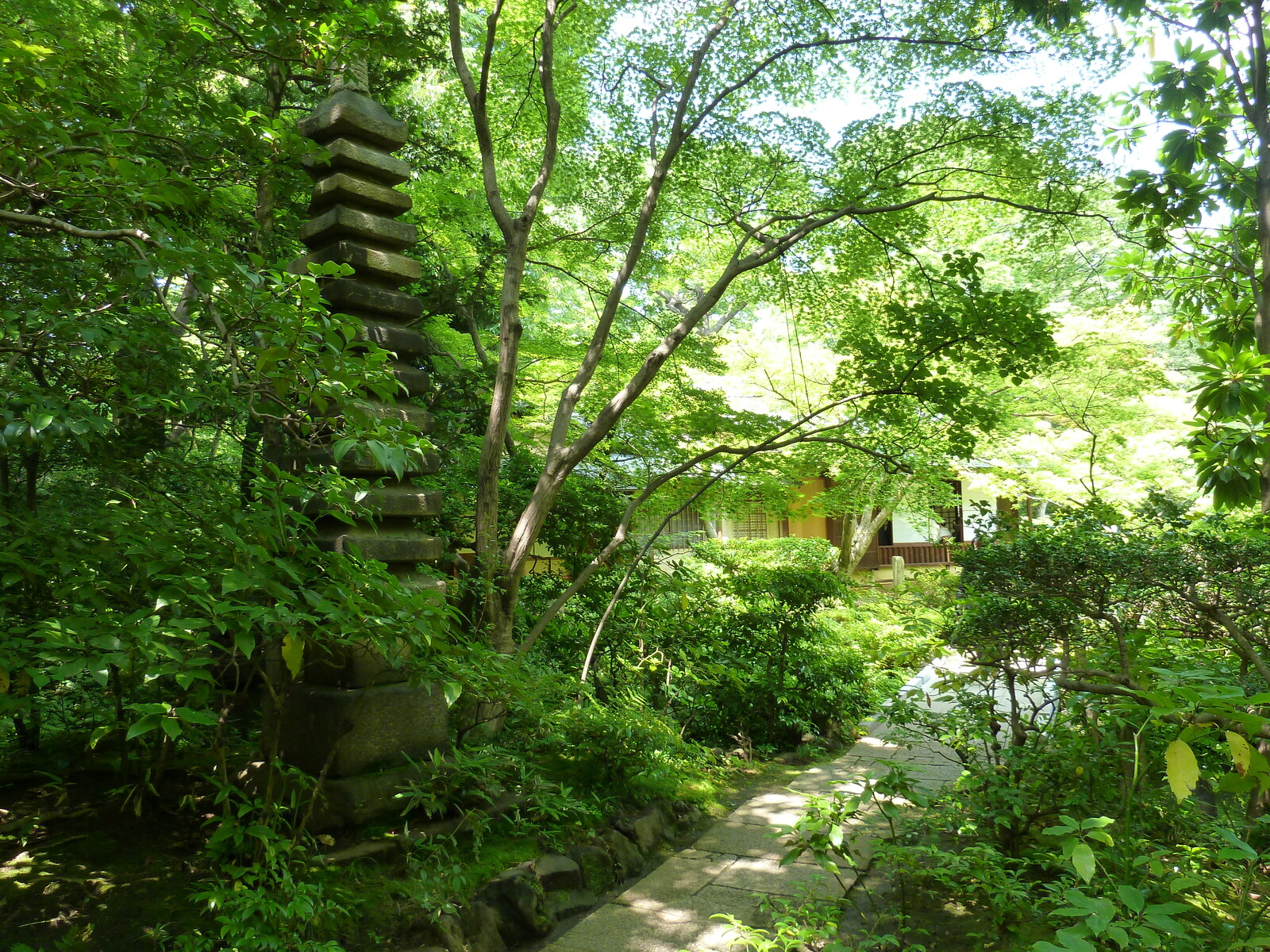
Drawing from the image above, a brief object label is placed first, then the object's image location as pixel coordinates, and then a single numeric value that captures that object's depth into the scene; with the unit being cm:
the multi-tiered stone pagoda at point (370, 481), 388
